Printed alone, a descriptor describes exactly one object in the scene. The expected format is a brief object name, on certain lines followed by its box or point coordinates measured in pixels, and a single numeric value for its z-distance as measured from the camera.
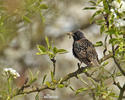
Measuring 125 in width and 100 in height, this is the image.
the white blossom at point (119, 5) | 5.48
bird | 7.67
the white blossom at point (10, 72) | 6.01
